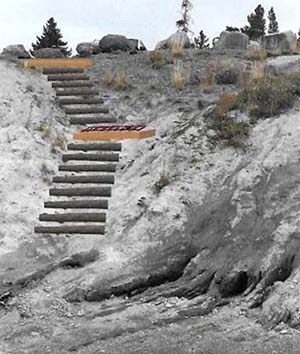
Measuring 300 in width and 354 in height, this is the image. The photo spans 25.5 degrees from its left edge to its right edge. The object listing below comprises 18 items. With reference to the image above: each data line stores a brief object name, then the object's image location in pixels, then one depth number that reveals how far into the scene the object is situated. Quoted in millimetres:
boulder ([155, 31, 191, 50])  19297
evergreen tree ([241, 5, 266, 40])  27670
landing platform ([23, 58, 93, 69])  16047
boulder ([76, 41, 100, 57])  18359
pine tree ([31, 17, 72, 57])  28344
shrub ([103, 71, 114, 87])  15367
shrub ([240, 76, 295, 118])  11586
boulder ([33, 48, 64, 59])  16719
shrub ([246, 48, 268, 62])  16839
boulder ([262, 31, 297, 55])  18766
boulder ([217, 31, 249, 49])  19016
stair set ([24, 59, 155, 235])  10461
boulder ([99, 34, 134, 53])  18781
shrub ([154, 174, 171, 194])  10484
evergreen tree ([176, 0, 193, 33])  22734
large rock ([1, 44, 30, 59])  17422
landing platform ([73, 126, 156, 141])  12453
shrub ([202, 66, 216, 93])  14570
